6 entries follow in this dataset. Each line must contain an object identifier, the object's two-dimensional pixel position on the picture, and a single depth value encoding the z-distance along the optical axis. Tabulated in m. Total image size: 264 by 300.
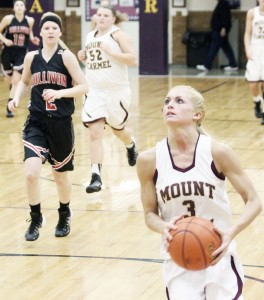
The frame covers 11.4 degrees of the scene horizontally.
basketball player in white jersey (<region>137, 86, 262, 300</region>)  6.61
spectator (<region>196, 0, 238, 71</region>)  32.23
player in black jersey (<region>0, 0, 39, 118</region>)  22.84
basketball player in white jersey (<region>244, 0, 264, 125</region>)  20.23
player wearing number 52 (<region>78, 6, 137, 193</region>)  14.01
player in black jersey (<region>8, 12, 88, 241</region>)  10.81
